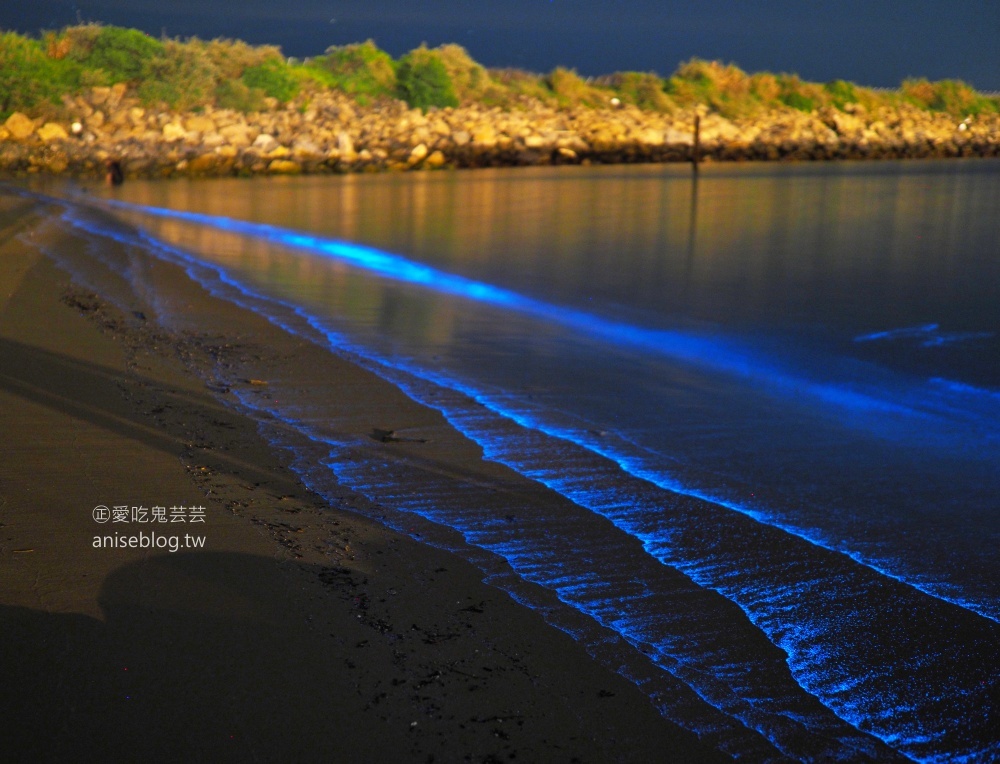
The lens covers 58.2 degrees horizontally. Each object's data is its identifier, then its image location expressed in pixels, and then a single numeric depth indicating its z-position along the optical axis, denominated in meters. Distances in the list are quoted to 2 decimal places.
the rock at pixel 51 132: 40.62
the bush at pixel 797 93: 72.56
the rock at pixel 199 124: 43.16
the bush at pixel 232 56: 51.12
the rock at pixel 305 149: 43.79
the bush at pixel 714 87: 66.69
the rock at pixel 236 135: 42.88
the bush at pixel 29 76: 42.06
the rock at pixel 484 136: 48.66
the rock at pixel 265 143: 42.75
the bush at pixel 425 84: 53.19
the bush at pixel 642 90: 63.66
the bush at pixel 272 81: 49.41
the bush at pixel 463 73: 56.19
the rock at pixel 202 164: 40.94
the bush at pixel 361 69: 53.78
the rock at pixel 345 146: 45.06
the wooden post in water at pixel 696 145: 46.00
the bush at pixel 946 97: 82.94
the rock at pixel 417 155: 46.69
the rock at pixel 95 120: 41.94
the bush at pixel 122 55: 46.00
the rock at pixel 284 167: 42.47
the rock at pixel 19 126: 40.53
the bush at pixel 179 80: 45.03
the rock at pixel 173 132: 42.09
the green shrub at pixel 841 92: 74.31
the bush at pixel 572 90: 61.75
